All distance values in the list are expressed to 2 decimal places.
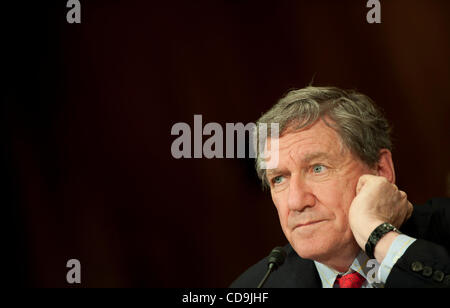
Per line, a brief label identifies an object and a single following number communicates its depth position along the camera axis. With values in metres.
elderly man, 4.07
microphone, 4.10
